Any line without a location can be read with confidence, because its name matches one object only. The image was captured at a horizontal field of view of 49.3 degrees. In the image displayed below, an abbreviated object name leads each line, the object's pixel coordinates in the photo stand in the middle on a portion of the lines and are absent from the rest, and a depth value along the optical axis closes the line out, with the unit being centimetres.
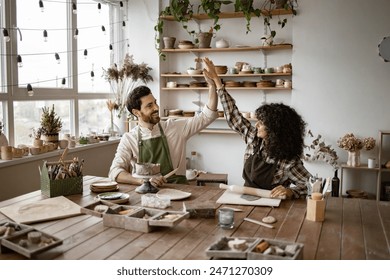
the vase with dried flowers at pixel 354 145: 447
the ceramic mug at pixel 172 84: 534
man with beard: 299
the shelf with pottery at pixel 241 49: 483
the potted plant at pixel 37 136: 380
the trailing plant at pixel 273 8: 472
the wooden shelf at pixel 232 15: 482
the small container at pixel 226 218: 187
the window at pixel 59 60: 375
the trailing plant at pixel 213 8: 482
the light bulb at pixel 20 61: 371
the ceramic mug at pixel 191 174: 474
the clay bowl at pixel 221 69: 502
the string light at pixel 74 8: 440
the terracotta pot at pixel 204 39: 509
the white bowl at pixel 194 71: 520
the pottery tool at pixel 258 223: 190
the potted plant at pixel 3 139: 349
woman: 262
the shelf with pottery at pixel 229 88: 487
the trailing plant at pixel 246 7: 471
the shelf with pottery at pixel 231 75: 485
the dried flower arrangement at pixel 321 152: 464
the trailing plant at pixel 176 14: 498
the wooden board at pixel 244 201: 224
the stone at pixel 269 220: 195
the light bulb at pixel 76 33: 447
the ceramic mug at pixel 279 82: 490
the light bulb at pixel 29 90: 379
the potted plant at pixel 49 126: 396
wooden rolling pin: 235
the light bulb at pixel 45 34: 397
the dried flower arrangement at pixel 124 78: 512
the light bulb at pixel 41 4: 382
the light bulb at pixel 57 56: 413
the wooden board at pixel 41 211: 201
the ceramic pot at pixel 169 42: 526
